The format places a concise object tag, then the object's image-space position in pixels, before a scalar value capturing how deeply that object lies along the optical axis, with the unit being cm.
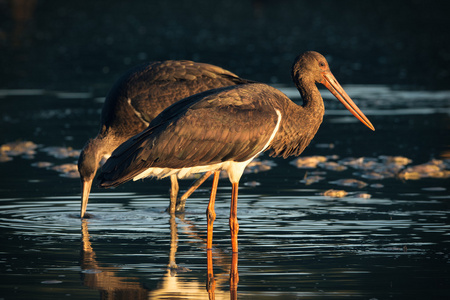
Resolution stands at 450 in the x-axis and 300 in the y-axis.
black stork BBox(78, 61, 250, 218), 1998
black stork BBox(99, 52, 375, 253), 1569
